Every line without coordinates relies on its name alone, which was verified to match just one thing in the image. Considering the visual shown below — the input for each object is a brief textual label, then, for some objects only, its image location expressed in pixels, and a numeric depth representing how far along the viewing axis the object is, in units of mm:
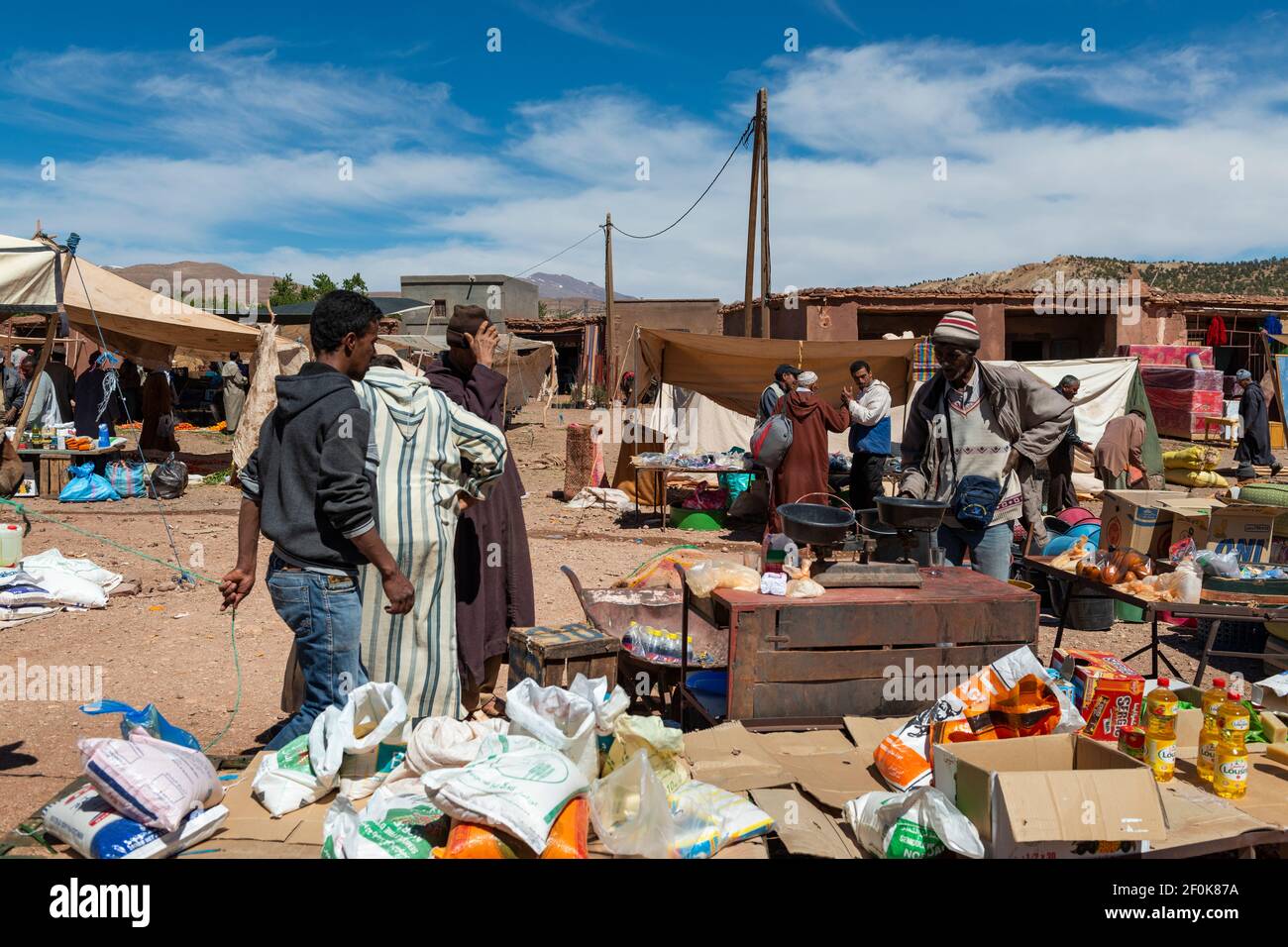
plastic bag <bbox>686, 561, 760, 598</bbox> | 3629
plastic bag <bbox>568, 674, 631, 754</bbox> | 2740
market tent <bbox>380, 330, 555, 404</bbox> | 21312
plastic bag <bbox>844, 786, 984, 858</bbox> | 2279
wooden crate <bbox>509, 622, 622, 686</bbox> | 3500
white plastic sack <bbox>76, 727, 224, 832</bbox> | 2223
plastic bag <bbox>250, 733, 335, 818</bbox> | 2539
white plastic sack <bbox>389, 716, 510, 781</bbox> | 2543
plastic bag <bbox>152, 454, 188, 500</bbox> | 11789
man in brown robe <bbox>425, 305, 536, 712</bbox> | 3904
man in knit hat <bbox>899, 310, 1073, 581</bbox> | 4379
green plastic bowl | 10438
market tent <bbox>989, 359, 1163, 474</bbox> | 14406
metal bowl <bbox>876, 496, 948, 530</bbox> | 3756
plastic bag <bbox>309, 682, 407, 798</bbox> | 2604
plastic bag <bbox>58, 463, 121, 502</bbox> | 11172
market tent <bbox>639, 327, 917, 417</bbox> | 10430
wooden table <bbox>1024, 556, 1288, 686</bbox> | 4281
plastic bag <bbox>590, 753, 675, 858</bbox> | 2305
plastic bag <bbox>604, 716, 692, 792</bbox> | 2691
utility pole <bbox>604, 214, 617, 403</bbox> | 25281
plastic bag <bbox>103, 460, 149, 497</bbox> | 11617
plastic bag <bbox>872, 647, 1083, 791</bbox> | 2873
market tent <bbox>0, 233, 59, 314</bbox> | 9336
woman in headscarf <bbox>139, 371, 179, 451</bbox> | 14680
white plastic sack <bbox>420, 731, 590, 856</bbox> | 2188
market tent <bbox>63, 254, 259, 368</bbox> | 11695
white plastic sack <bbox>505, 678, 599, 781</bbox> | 2617
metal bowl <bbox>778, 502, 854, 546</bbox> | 3473
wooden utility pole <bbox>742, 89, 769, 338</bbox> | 14588
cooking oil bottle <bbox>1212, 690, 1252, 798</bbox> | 2824
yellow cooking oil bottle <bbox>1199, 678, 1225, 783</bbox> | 2900
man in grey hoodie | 2914
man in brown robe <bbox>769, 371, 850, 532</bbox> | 7734
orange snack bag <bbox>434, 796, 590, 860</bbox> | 2189
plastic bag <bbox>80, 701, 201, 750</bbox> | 2590
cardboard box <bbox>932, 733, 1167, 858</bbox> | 2250
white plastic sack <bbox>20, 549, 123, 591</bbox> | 7184
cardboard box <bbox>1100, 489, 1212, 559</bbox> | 5836
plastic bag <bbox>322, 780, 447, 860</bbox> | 2271
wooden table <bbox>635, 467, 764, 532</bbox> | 10405
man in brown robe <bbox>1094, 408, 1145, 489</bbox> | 10320
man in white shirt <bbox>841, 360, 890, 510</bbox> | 9016
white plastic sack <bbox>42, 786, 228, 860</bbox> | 2201
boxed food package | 3184
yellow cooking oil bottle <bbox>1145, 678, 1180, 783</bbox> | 2926
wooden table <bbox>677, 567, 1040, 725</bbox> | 3350
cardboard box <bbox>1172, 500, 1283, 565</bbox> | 5617
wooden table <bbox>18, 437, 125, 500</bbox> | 11359
